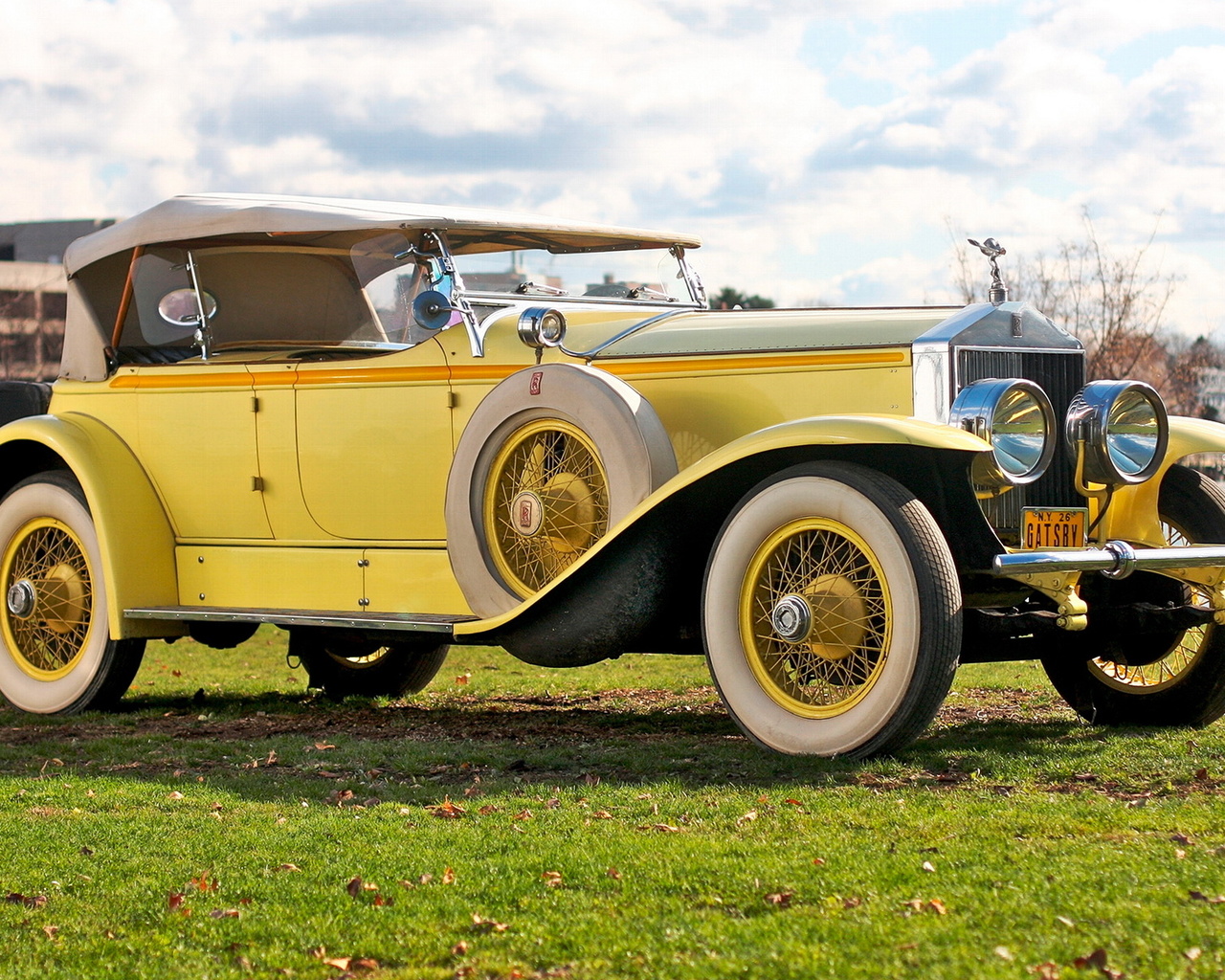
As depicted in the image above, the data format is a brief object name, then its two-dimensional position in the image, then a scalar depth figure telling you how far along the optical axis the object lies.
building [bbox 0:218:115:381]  45.75
